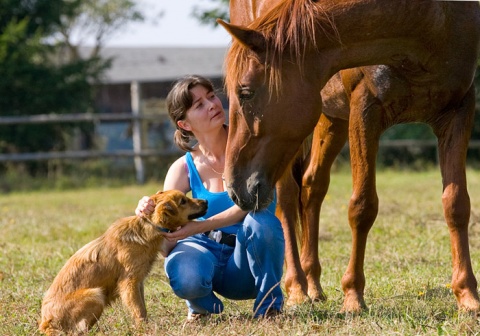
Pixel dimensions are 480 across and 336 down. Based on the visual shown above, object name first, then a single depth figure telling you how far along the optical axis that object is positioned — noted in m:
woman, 7.71
